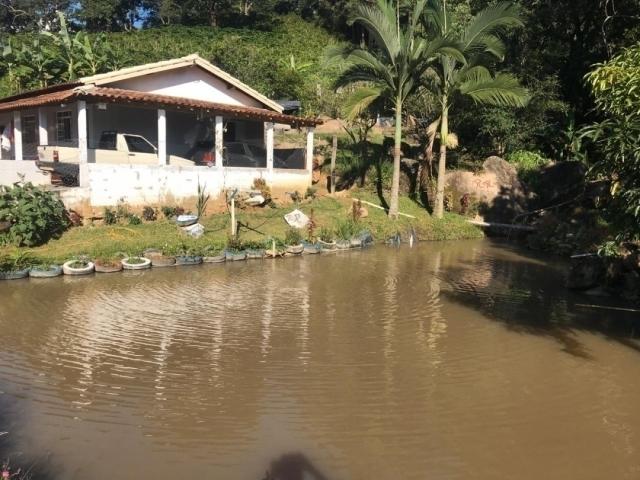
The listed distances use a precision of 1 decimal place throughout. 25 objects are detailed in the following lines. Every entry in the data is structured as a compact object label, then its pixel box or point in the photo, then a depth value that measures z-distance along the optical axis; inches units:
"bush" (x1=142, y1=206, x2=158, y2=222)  661.3
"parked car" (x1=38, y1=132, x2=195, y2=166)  723.4
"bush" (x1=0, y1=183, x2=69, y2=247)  541.0
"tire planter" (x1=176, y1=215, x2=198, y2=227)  642.8
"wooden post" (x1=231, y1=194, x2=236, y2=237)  631.2
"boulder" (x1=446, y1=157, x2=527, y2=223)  889.5
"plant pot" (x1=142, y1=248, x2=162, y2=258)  556.9
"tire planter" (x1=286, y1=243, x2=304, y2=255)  632.4
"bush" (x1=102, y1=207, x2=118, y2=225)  631.8
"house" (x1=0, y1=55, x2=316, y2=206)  663.8
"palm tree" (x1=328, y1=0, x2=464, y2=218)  751.7
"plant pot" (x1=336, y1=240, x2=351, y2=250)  681.6
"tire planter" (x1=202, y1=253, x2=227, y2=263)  577.9
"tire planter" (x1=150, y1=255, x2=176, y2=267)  551.2
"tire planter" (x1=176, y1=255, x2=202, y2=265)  560.4
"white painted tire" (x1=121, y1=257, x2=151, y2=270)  529.3
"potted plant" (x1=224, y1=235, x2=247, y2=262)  593.0
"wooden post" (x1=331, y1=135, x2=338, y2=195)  894.4
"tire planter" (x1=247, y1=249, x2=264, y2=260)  605.6
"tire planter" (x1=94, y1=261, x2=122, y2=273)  516.2
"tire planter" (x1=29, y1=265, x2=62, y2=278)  486.9
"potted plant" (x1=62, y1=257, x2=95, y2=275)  498.9
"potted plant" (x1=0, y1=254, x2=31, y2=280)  479.8
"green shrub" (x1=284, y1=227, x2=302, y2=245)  647.8
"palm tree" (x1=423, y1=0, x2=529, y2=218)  763.4
